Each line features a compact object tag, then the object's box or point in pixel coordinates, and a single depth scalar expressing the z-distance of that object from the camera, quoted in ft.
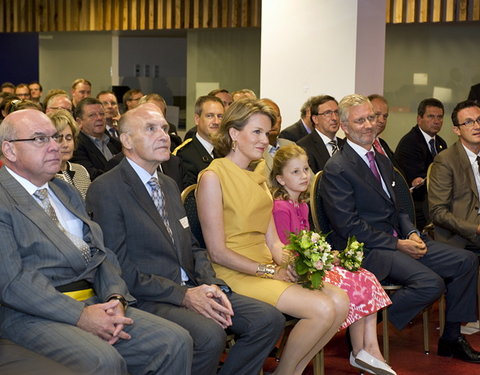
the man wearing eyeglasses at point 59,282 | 10.09
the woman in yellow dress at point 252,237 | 12.80
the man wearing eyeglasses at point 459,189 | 17.63
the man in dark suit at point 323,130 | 20.49
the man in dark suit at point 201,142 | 18.42
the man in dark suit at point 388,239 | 15.48
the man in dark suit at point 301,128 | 23.11
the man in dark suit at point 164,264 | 11.59
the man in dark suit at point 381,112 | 22.63
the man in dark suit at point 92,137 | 20.20
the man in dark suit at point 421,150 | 22.02
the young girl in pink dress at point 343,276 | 14.20
